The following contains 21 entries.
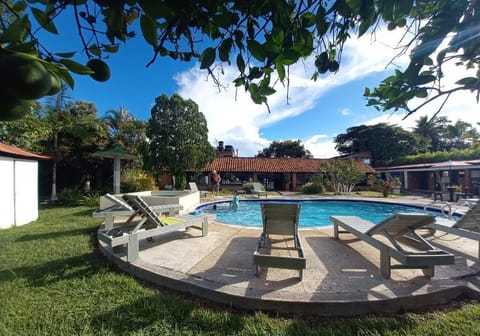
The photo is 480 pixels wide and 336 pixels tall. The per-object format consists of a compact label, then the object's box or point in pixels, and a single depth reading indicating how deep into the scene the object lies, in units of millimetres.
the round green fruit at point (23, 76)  564
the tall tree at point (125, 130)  18516
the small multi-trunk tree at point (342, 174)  19853
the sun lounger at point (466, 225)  4731
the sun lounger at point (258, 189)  18988
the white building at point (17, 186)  7336
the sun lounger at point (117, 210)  5691
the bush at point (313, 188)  21297
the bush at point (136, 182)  15797
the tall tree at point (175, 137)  15938
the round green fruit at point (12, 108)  627
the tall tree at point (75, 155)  14875
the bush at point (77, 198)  12383
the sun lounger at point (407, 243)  3311
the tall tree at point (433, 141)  36306
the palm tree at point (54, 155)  14281
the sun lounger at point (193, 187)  16062
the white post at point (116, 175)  11984
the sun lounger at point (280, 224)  4762
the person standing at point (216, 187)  19773
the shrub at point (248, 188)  21453
